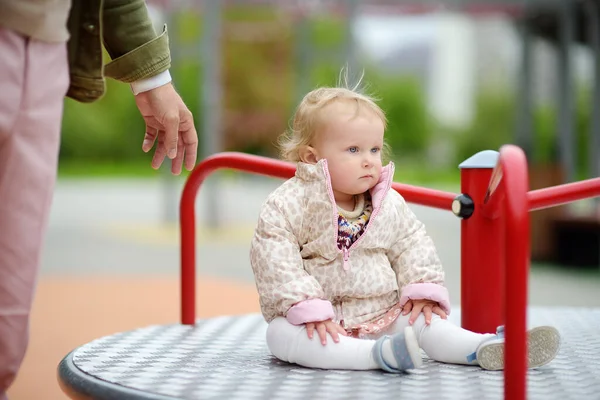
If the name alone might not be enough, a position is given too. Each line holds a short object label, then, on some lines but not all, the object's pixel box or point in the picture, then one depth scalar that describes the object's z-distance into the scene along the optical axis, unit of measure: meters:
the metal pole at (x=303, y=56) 18.51
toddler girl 2.86
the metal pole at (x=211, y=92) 13.86
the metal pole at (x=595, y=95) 13.83
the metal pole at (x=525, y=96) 14.96
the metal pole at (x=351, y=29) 14.46
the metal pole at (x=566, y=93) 14.20
